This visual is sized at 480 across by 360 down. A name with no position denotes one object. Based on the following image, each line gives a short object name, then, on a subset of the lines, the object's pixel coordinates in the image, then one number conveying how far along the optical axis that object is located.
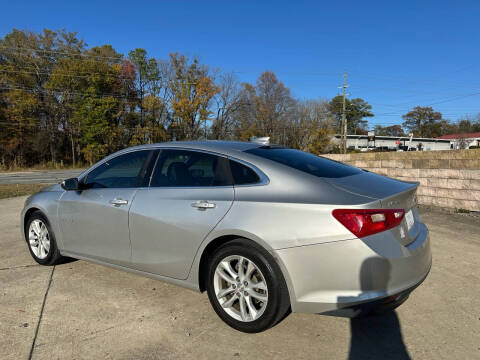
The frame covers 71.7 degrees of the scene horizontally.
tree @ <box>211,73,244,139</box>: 46.19
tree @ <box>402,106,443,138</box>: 91.25
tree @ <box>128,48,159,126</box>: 41.50
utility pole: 42.99
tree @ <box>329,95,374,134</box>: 87.44
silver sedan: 2.18
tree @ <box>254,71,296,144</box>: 51.59
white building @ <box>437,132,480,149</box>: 57.42
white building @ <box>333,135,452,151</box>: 75.25
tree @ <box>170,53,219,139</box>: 41.44
